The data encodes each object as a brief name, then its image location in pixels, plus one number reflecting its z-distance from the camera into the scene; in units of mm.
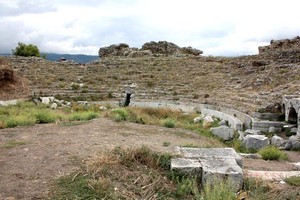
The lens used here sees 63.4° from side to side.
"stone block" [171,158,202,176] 3930
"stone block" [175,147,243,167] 4332
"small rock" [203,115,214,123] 9488
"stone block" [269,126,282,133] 8184
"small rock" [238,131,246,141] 7412
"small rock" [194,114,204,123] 9646
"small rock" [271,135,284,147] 6981
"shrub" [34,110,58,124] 7321
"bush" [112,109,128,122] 7390
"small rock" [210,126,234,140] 7827
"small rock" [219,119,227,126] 9063
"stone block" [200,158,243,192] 3740
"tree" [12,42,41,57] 27072
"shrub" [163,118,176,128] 7518
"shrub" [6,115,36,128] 6775
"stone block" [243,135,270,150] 6746
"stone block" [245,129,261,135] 7781
